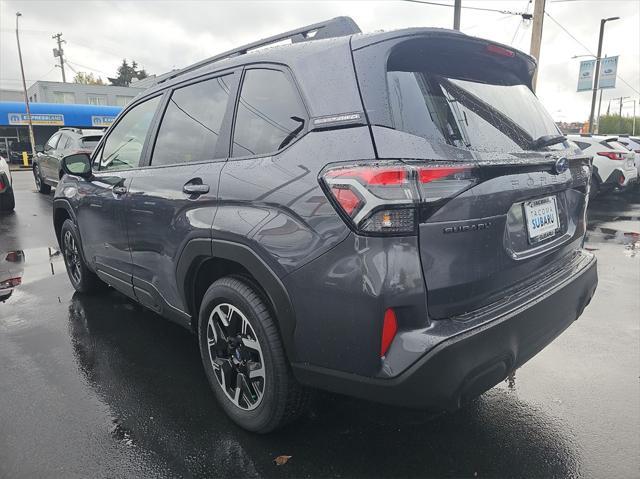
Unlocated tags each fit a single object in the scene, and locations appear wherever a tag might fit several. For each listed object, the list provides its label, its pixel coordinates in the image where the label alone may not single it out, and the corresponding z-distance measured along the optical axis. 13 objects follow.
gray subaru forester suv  1.80
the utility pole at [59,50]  53.77
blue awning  30.56
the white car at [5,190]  9.18
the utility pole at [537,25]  14.15
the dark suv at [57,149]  11.20
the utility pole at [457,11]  13.38
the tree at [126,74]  81.06
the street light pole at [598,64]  27.89
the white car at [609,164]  11.12
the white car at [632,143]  13.74
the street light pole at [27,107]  28.73
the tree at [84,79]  77.30
